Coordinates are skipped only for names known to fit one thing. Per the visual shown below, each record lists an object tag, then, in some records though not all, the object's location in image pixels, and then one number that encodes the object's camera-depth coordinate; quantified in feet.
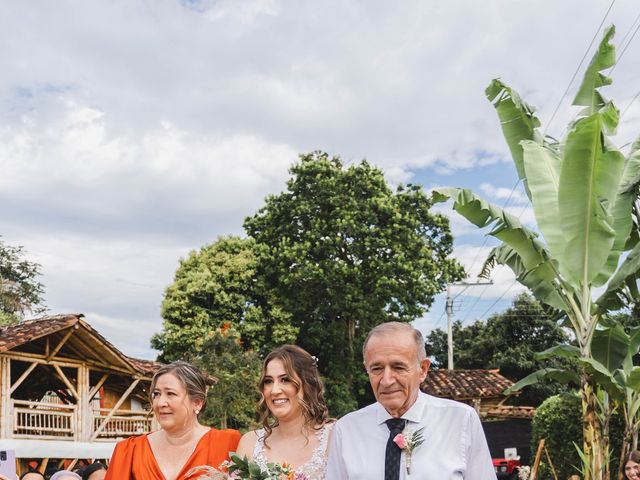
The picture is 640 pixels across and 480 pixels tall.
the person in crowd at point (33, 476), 20.56
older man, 9.53
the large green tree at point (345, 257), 89.04
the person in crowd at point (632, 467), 25.78
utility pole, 100.73
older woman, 15.05
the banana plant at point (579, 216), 27.40
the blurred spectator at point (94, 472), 22.21
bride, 14.55
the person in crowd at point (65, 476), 16.84
